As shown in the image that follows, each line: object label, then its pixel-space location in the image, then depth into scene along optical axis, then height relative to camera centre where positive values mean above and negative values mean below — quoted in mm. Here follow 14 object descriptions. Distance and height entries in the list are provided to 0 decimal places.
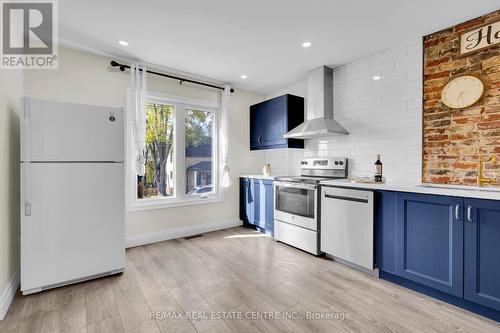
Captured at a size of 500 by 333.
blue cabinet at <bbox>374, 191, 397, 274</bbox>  2289 -638
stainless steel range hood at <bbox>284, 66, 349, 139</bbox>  3309 +890
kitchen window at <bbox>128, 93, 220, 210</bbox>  3549 +153
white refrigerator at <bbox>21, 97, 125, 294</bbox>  2104 -267
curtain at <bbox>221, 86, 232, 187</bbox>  4158 +574
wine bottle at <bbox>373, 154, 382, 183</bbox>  2729 -70
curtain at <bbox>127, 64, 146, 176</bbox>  3268 +768
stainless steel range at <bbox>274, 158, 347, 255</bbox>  3002 -516
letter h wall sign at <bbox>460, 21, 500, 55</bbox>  2152 +1193
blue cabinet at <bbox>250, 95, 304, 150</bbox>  3834 +762
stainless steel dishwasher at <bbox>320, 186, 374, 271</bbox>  2459 -662
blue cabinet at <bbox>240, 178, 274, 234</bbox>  3822 -645
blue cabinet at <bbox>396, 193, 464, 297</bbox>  1898 -640
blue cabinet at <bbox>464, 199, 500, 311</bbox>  1720 -640
